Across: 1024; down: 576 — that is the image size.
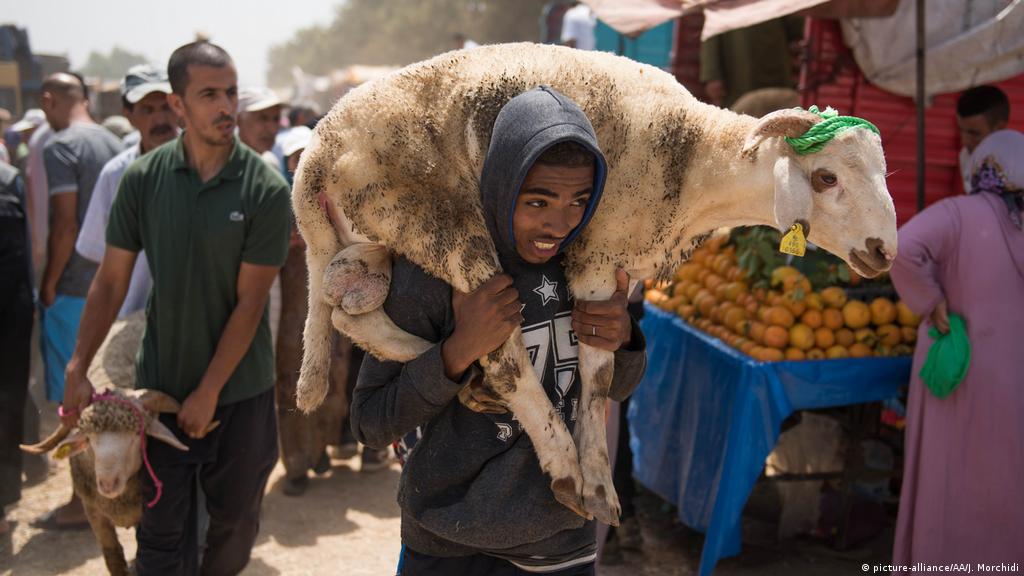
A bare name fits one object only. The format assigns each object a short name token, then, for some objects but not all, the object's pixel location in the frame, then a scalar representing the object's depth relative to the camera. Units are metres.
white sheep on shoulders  2.11
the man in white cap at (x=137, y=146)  4.38
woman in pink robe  3.73
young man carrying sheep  1.94
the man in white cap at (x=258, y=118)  6.33
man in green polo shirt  3.43
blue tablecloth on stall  4.22
